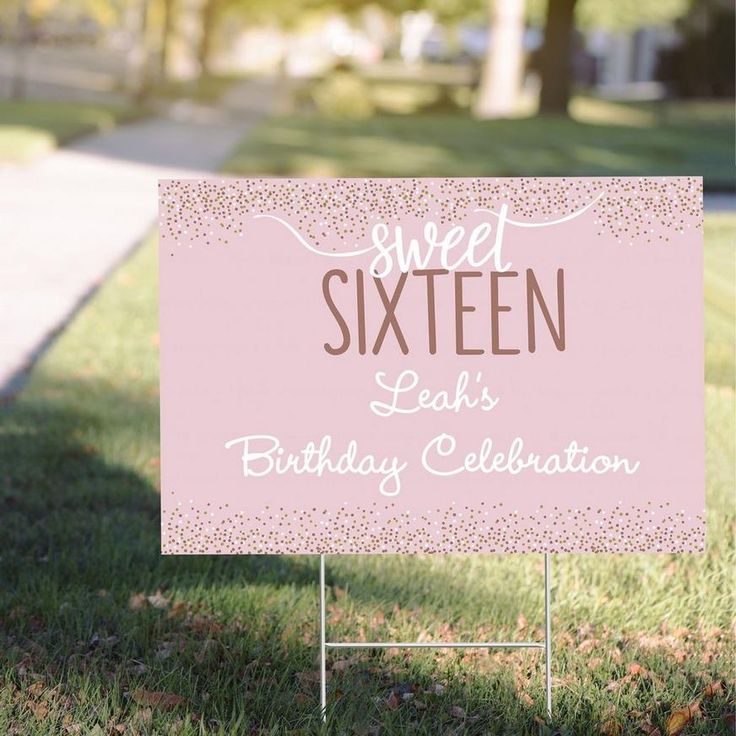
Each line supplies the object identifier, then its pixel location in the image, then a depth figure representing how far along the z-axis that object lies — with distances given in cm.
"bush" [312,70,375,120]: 5045
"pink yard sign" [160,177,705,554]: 574
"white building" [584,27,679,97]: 9561
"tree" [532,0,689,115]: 5358
